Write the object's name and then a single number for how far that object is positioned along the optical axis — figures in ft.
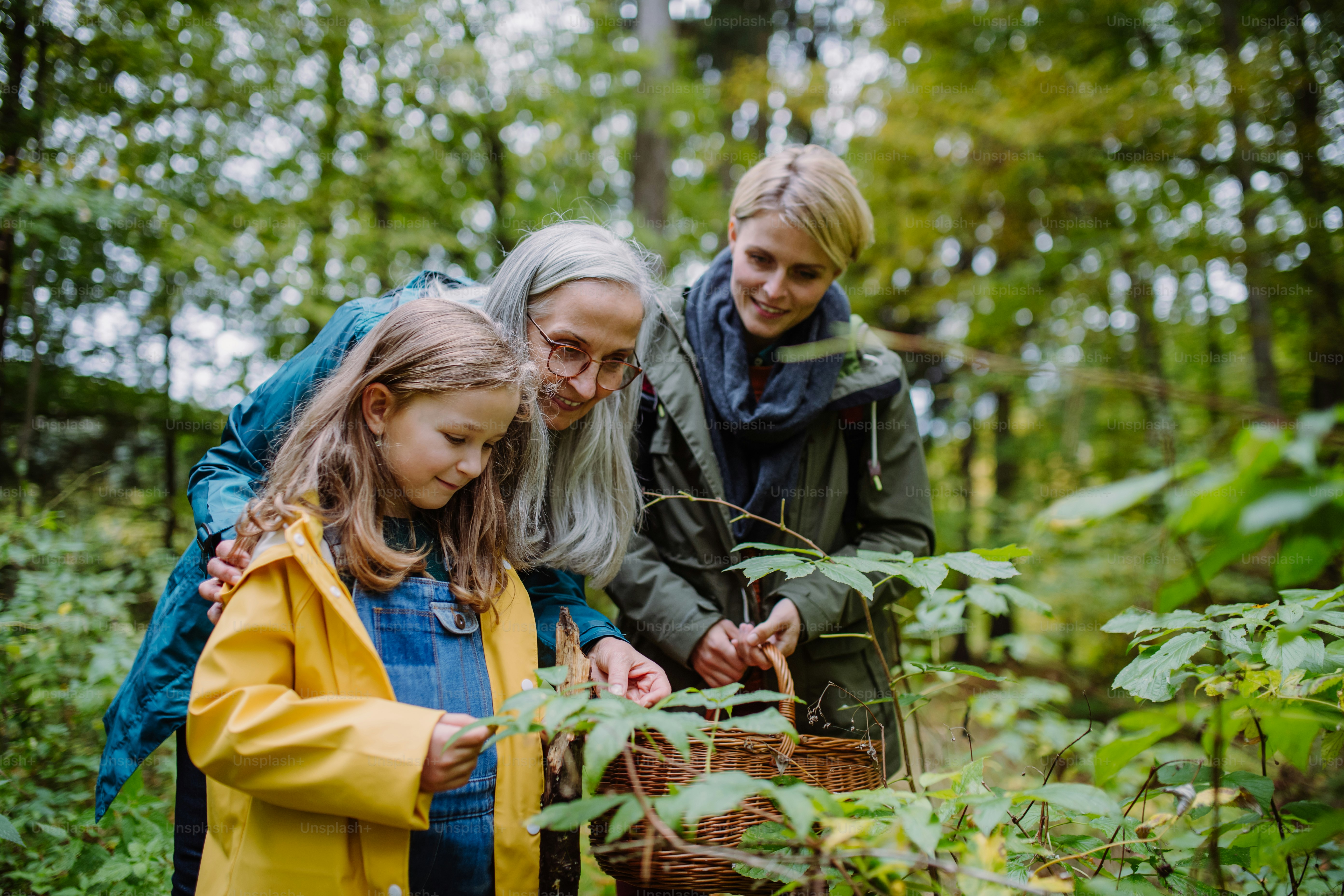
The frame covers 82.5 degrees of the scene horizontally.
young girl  3.99
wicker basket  4.20
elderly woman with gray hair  5.18
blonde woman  6.89
